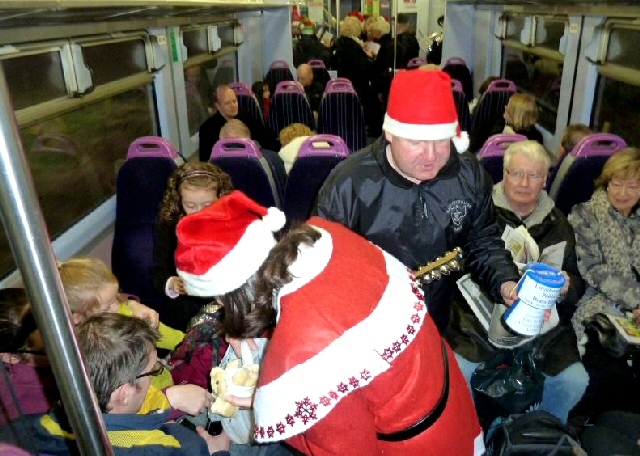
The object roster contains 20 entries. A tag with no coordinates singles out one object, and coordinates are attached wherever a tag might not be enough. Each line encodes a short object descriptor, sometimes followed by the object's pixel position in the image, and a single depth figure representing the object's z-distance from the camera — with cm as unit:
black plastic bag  206
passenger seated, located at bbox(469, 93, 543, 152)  448
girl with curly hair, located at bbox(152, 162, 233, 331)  242
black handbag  172
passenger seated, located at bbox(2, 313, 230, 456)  126
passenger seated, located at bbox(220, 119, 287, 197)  323
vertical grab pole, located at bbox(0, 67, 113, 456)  48
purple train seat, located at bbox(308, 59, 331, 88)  846
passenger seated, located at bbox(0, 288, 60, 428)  139
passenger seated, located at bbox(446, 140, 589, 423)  219
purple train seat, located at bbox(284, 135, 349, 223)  295
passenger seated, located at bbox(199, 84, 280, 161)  468
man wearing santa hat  171
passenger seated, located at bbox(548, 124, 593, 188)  350
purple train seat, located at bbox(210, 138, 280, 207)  291
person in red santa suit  103
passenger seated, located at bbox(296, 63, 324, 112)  729
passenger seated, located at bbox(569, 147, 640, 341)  254
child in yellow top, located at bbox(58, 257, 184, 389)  175
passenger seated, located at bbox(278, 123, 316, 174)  401
